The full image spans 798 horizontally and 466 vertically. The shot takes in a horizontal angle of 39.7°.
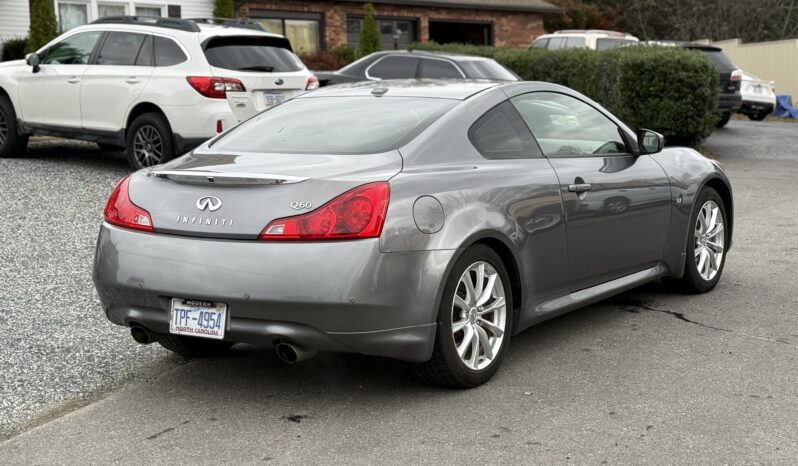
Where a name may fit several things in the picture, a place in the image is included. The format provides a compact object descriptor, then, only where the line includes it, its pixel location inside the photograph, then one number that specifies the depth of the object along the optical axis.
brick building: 29.88
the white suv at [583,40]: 25.84
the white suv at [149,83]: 12.55
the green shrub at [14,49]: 24.14
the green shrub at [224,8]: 26.82
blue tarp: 30.06
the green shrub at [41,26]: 23.02
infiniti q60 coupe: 4.84
